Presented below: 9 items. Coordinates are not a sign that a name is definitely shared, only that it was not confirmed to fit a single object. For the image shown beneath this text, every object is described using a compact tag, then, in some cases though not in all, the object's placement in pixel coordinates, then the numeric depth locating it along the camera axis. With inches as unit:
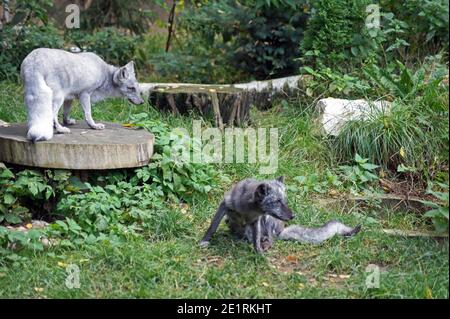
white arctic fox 277.1
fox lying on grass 244.7
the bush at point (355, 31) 367.2
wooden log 365.7
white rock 337.1
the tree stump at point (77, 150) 276.1
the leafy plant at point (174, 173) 294.8
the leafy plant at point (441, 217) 216.8
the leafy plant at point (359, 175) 312.9
